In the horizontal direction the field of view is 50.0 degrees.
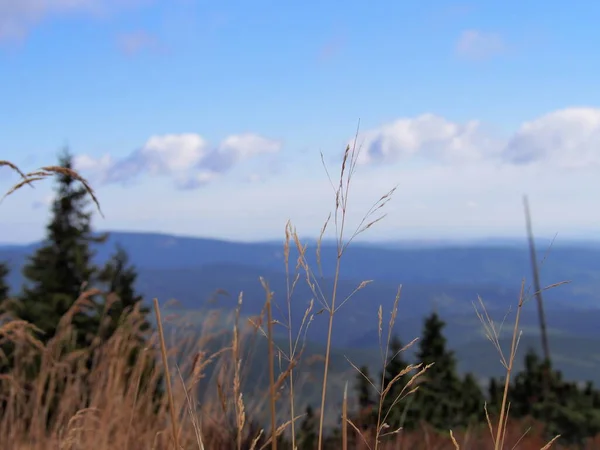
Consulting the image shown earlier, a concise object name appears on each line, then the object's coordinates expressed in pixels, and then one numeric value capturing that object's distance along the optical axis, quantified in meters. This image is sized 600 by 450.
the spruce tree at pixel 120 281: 9.08
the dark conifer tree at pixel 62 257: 12.20
